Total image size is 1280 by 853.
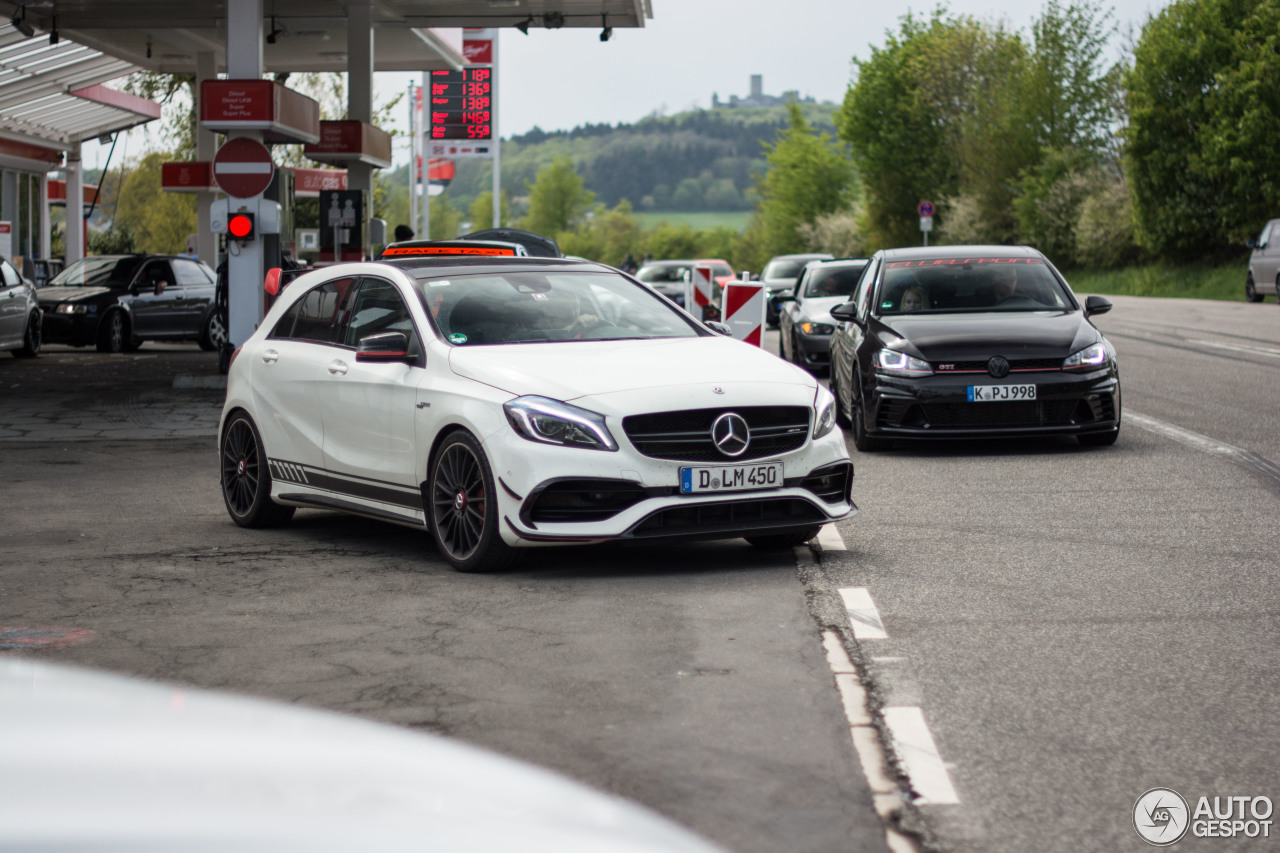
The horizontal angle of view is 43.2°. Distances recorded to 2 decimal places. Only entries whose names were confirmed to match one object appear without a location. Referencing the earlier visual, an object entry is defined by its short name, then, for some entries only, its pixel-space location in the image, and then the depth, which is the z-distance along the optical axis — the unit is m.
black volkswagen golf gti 11.63
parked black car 27.36
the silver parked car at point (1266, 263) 36.34
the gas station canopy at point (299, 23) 25.78
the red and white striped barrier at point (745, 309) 15.35
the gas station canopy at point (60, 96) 33.19
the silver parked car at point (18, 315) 24.34
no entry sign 19.08
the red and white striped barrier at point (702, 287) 18.58
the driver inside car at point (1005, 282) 12.88
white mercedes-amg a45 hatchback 7.21
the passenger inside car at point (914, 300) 12.89
